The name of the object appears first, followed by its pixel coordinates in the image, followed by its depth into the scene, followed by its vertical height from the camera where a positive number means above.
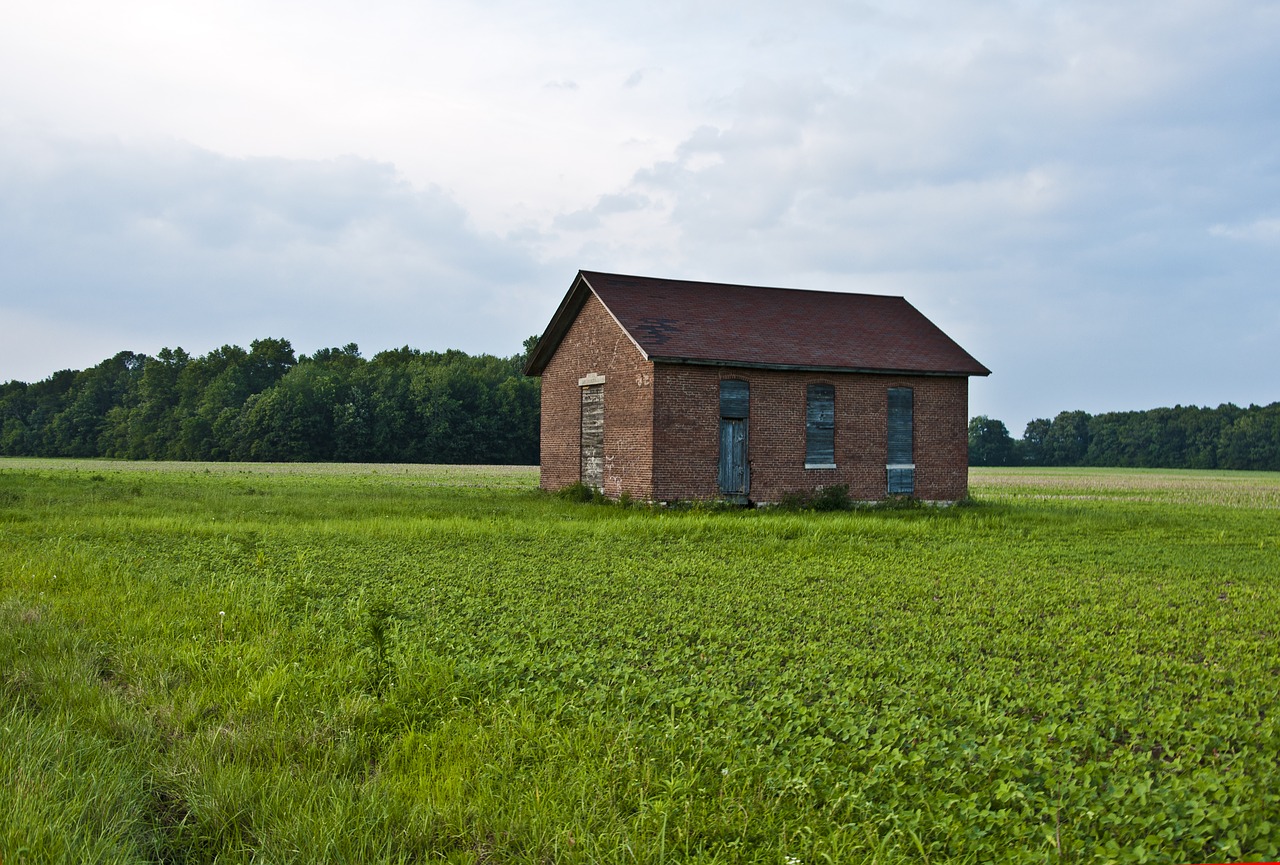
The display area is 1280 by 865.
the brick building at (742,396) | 24.75 +1.54
